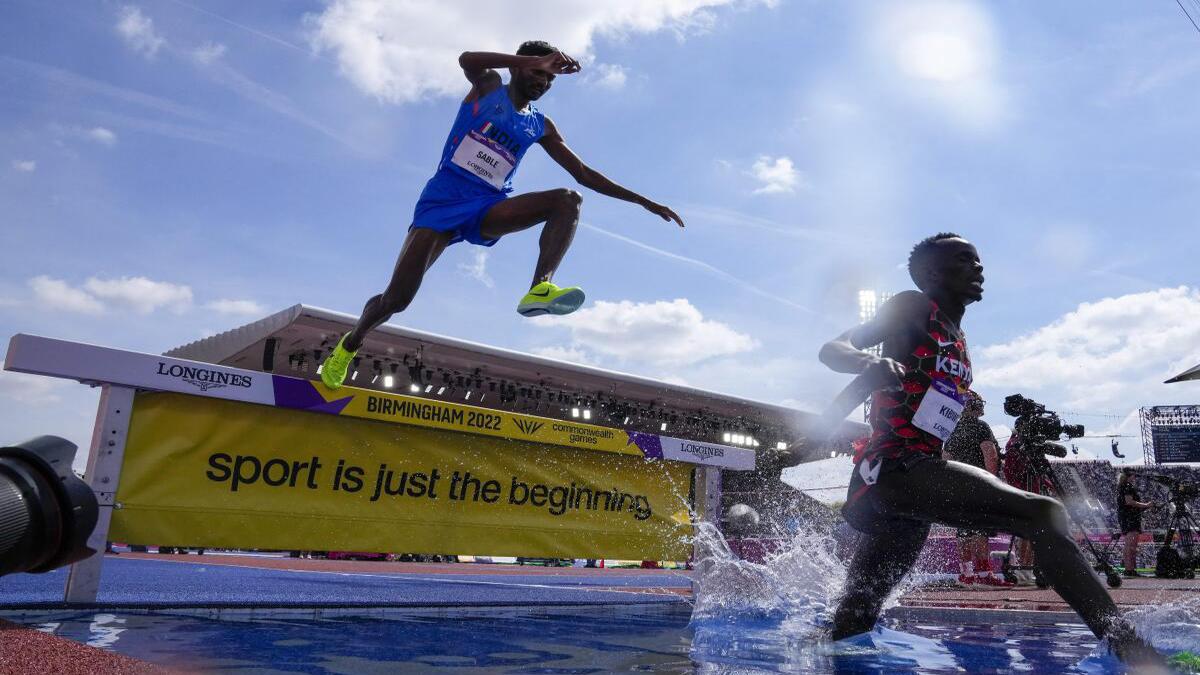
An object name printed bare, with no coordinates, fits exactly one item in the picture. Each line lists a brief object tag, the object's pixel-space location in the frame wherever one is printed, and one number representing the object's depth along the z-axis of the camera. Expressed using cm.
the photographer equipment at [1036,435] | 770
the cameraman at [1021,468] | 770
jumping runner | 356
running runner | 281
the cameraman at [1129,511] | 1066
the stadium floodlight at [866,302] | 4022
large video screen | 3997
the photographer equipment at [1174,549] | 1036
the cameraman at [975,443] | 765
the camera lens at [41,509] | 145
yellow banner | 459
